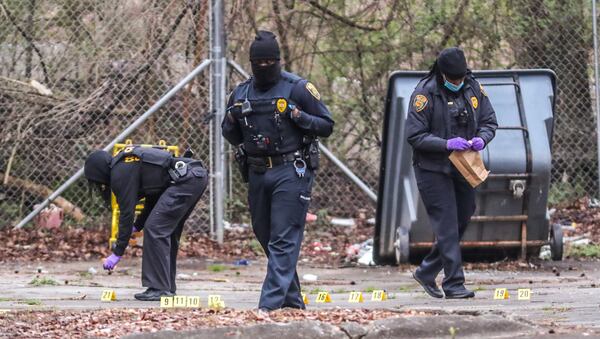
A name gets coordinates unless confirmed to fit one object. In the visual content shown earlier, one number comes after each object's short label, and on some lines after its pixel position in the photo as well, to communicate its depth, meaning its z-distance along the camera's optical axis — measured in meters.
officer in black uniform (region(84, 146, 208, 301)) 17.83
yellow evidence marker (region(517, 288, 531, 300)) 17.70
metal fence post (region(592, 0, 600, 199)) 27.56
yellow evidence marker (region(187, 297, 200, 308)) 16.37
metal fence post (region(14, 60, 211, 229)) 25.95
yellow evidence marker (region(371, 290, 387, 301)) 18.02
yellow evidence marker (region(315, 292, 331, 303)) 17.73
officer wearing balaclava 15.27
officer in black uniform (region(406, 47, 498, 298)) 17.42
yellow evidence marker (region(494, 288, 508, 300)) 17.73
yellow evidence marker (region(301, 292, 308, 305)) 16.60
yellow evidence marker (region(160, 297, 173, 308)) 16.63
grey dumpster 22.44
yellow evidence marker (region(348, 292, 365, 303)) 17.72
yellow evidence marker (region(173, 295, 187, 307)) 16.56
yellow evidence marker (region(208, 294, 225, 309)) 15.59
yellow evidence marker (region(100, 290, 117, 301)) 18.39
